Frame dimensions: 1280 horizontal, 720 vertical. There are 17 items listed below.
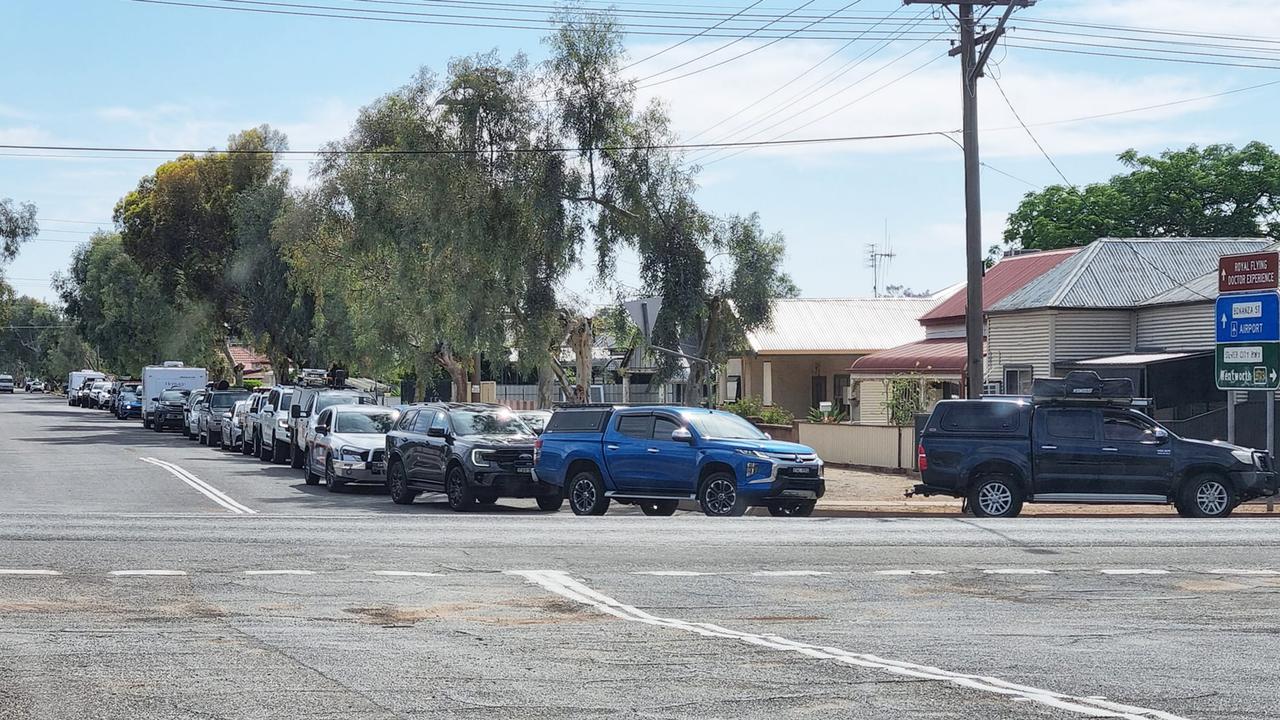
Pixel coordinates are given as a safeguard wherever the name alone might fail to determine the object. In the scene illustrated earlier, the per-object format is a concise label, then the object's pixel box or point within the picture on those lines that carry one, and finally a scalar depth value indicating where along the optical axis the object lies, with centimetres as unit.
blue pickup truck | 2139
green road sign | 2280
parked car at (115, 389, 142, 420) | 7338
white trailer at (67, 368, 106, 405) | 10338
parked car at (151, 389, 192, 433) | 5744
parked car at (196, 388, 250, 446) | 4504
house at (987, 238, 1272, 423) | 3183
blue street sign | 2281
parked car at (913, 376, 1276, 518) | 2166
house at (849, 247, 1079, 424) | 4100
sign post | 2280
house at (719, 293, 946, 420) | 5362
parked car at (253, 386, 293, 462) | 3562
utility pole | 2547
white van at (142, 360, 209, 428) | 6319
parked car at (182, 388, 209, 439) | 4909
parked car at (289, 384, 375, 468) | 3216
